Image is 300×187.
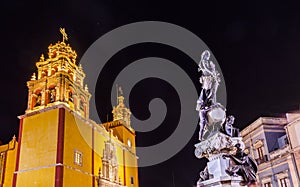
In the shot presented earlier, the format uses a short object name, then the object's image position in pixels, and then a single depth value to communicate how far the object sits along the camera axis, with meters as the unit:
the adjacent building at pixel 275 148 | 20.27
